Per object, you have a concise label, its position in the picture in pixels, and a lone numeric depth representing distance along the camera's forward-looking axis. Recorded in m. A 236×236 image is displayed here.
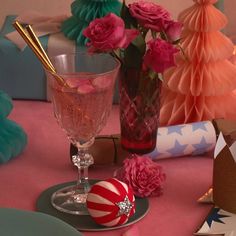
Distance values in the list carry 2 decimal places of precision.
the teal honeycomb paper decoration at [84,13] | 1.58
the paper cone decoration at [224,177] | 1.19
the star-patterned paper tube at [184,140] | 1.33
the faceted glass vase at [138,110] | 1.25
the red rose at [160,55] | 1.18
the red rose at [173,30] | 1.21
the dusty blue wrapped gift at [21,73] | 1.59
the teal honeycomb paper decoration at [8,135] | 1.34
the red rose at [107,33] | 1.18
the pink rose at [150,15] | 1.21
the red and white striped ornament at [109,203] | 1.16
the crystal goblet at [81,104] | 1.19
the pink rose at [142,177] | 1.24
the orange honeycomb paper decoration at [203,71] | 1.42
